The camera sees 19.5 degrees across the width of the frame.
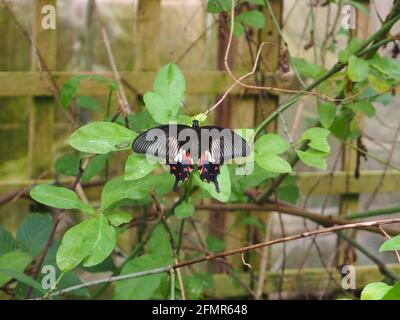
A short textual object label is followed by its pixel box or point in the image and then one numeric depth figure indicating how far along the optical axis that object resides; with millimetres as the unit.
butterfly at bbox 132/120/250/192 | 940
